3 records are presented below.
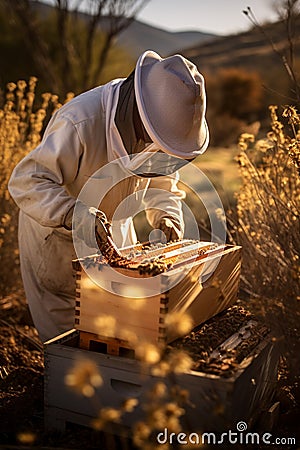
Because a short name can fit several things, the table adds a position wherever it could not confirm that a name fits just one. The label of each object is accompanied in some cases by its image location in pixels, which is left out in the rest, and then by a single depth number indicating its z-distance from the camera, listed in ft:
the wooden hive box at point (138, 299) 6.42
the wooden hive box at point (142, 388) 6.10
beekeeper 7.46
